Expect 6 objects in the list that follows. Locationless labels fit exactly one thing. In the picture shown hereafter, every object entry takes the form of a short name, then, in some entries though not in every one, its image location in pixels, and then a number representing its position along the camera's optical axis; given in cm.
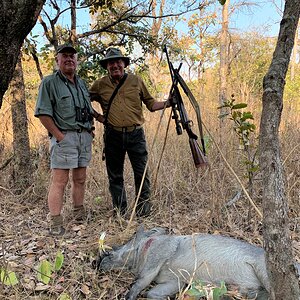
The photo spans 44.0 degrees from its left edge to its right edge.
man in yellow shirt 399
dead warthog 237
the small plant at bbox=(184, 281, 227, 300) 175
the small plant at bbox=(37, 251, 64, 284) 181
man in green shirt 359
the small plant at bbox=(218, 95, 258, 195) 326
